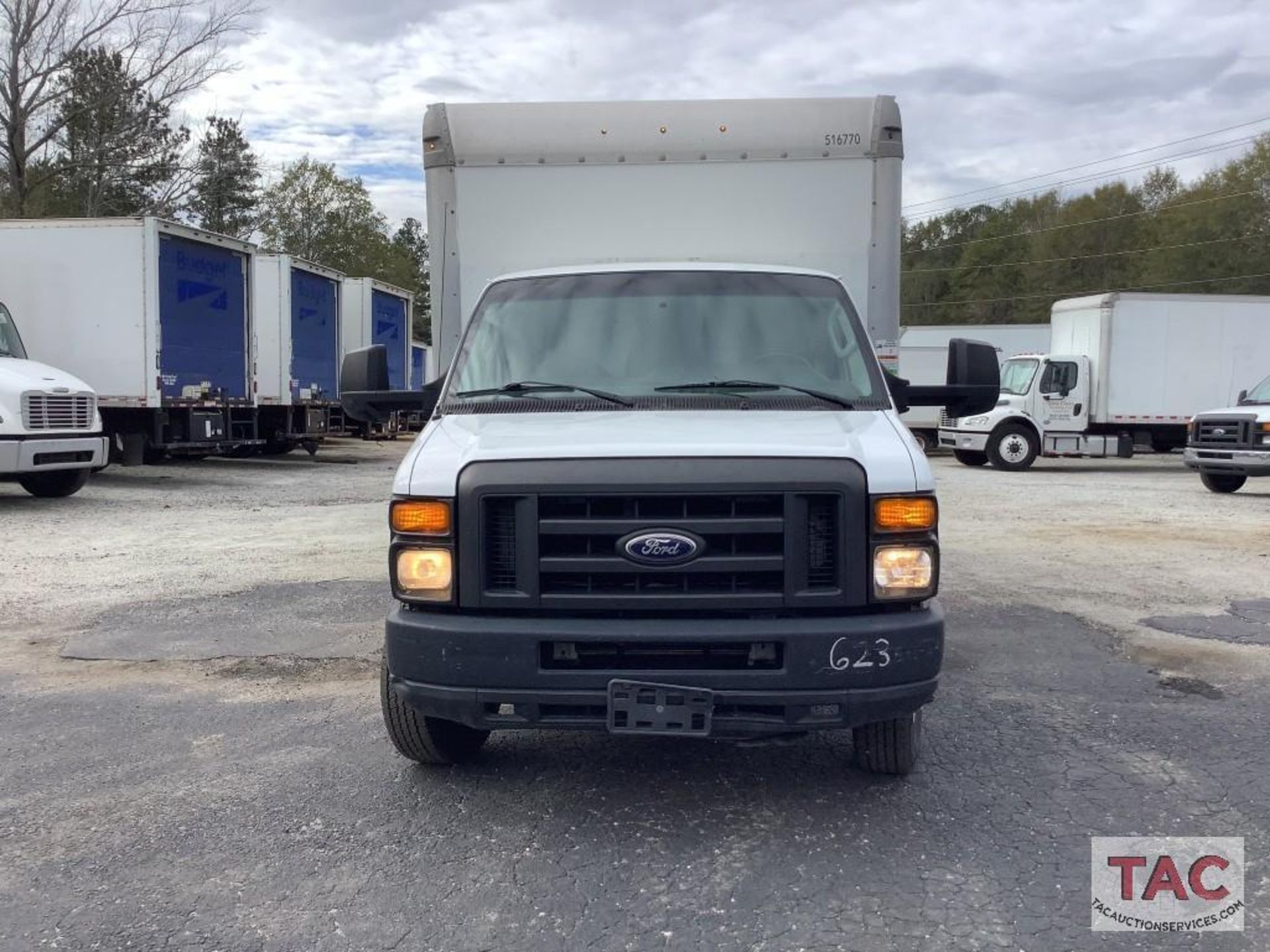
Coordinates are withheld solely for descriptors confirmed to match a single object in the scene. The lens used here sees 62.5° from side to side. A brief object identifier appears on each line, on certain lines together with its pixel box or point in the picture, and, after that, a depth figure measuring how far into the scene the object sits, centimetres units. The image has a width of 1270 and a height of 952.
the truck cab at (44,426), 1174
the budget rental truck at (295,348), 1891
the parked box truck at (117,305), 1458
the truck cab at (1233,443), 1502
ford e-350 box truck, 344
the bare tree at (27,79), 2702
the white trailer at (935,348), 2548
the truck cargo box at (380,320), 2261
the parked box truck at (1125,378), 2052
